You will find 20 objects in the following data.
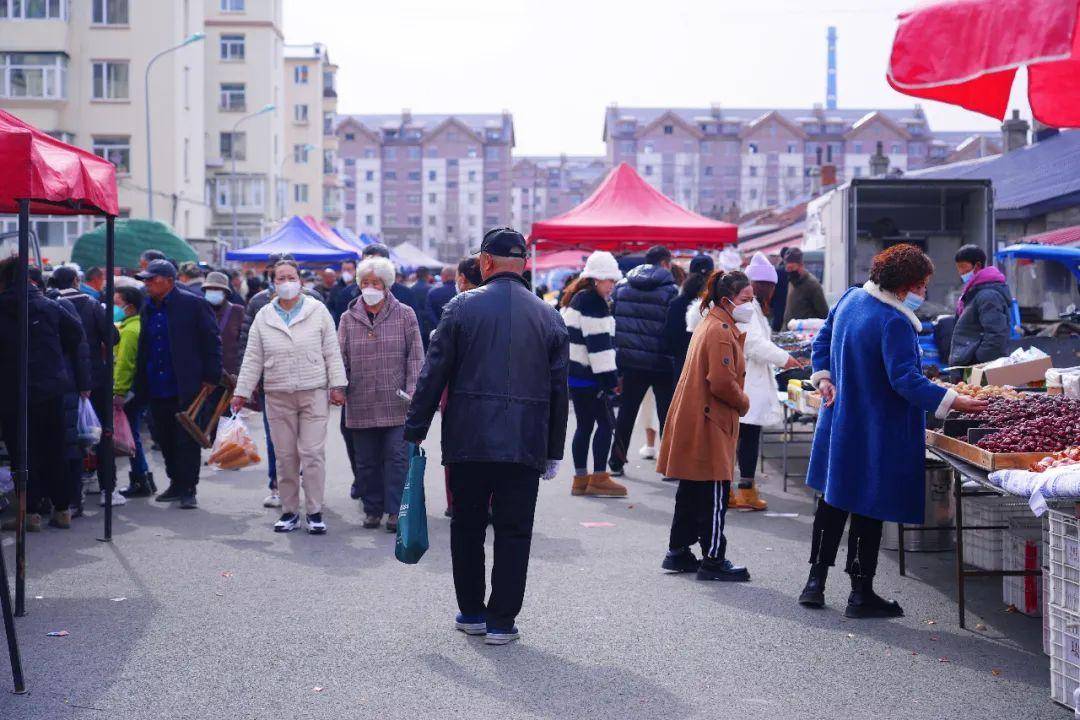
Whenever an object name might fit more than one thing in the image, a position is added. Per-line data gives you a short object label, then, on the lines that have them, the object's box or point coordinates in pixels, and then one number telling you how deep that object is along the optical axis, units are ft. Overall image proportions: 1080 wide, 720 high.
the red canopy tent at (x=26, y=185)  21.53
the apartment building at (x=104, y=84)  159.12
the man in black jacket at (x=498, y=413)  20.67
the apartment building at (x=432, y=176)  431.84
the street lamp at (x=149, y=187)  135.23
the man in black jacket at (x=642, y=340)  37.83
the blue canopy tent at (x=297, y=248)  83.05
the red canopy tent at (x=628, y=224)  58.65
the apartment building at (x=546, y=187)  470.39
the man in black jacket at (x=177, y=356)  34.83
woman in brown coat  25.59
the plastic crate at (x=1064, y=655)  17.20
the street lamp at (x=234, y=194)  184.85
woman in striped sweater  36.04
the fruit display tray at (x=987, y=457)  19.39
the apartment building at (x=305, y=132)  286.66
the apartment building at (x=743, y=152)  389.80
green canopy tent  84.69
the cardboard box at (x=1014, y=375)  29.30
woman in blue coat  21.74
